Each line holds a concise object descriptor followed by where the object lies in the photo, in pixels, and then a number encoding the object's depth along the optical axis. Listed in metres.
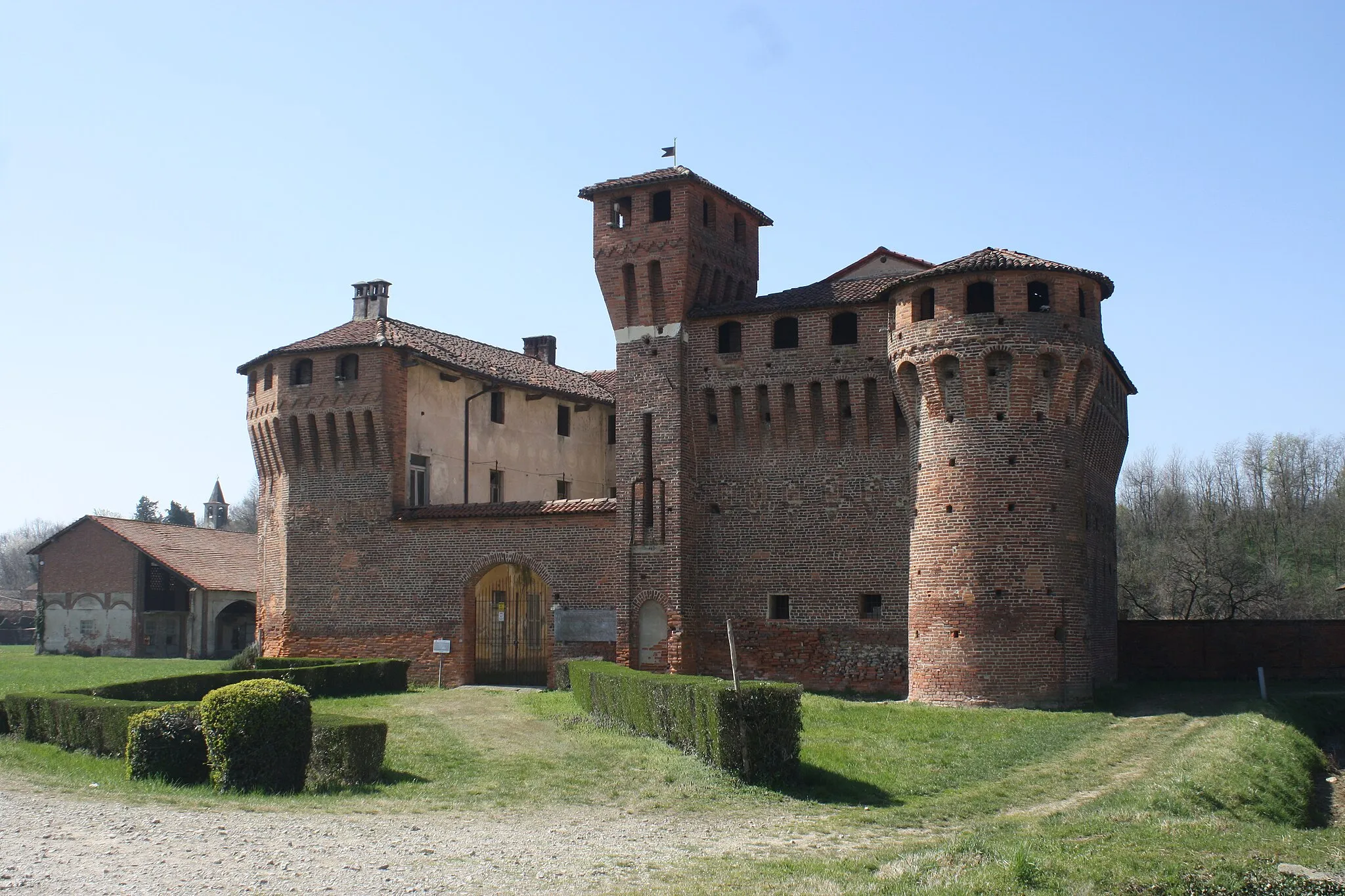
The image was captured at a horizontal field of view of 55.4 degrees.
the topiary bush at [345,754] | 15.32
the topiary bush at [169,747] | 15.23
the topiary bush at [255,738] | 14.59
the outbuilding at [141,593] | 45.78
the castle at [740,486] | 24.53
